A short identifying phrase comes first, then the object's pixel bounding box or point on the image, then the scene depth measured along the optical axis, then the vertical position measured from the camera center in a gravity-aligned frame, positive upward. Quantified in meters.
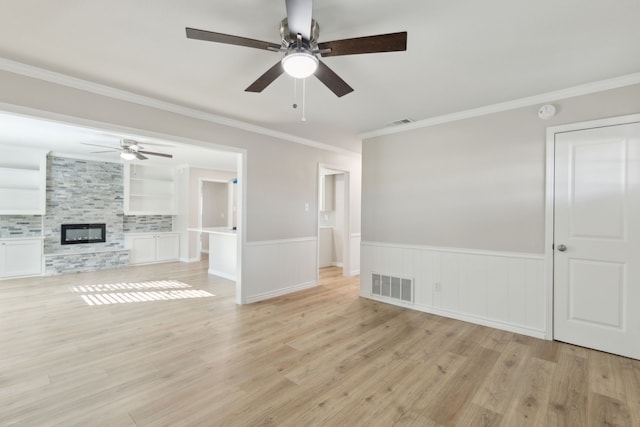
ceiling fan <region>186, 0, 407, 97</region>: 1.60 +1.02
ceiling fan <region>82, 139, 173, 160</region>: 5.16 +1.14
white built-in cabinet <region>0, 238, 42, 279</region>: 5.55 -0.89
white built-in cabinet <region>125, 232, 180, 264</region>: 7.14 -0.87
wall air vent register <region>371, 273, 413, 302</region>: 4.17 -1.07
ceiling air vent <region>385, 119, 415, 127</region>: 4.00 +1.30
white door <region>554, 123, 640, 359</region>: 2.71 -0.22
